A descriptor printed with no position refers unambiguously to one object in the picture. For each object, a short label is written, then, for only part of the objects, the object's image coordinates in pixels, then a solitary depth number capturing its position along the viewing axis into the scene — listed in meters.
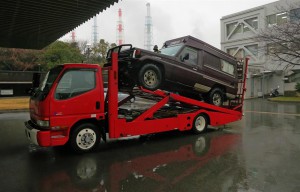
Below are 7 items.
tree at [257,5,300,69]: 26.79
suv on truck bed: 8.45
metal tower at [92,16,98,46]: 93.93
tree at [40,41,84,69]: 45.75
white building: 37.78
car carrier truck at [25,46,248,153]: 7.02
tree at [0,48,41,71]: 47.84
